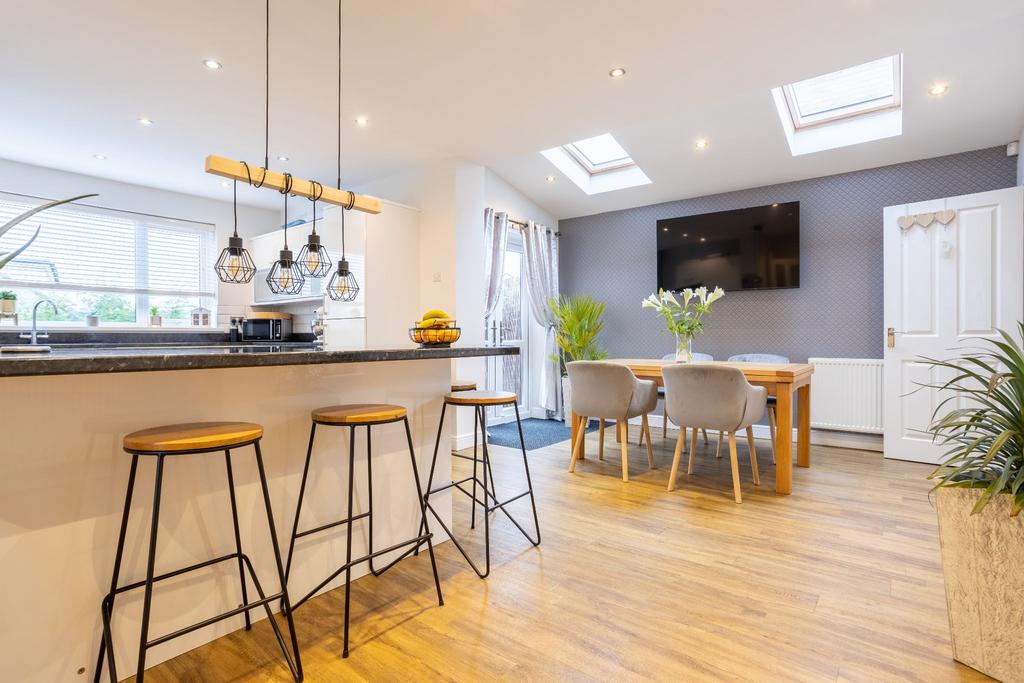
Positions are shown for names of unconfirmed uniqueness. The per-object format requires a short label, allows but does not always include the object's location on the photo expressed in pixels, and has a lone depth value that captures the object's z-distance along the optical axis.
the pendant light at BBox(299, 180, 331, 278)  2.17
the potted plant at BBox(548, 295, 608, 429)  5.51
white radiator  4.43
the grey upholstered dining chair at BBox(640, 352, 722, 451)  4.62
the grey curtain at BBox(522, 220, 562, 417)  5.87
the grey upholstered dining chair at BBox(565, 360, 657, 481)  3.63
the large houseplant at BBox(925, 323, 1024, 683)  1.45
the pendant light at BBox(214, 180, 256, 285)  1.99
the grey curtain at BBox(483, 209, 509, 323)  5.21
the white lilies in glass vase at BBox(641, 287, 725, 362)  3.77
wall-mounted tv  4.83
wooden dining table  3.24
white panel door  3.68
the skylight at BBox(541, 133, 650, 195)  5.25
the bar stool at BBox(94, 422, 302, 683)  1.30
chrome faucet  4.02
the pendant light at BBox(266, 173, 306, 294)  2.10
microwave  5.29
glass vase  3.84
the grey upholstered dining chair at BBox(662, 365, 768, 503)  3.16
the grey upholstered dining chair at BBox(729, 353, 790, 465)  4.09
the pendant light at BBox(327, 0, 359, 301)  2.51
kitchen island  1.33
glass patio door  5.80
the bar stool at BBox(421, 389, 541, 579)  2.20
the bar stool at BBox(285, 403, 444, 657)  1.78
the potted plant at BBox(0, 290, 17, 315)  3.08
